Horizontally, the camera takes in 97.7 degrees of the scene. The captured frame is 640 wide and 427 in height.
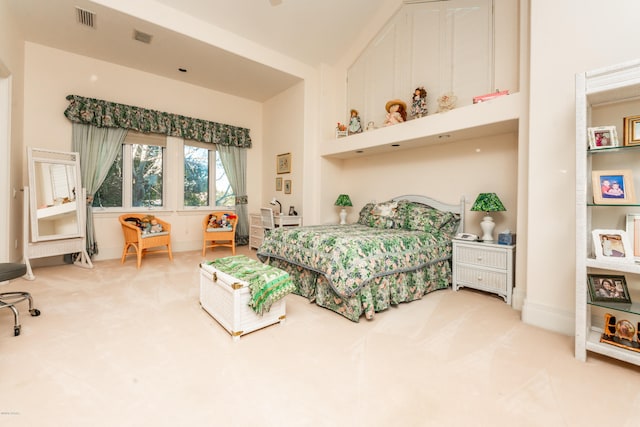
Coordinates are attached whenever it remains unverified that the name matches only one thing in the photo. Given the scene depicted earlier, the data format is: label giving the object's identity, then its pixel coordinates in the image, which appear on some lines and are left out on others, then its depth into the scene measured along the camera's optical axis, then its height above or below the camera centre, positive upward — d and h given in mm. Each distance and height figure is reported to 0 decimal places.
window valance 4160 +1472
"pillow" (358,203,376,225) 4168 -93
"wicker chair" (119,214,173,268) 4070 -424
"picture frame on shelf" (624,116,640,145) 1816 +516
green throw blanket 2092 -564
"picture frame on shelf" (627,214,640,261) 1814 -161
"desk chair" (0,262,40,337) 2051 -535
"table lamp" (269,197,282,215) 5433 +110
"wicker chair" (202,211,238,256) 4953 -434
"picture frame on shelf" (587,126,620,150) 1841 +480
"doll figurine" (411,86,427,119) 3619 +1382
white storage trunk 2064 -774
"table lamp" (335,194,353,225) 4801 +99
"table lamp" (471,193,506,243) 2969 +20
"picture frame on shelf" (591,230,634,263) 1769 -239
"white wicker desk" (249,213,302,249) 4865 -270
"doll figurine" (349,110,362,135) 4508 +1377
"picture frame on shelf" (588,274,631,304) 1850 -532
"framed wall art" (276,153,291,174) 5371 +898
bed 2422 -480
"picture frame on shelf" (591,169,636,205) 1777 +142
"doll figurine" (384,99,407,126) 3865 +1351
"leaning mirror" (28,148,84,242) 3595 +190
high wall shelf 2740 +943
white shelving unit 1741 +214
